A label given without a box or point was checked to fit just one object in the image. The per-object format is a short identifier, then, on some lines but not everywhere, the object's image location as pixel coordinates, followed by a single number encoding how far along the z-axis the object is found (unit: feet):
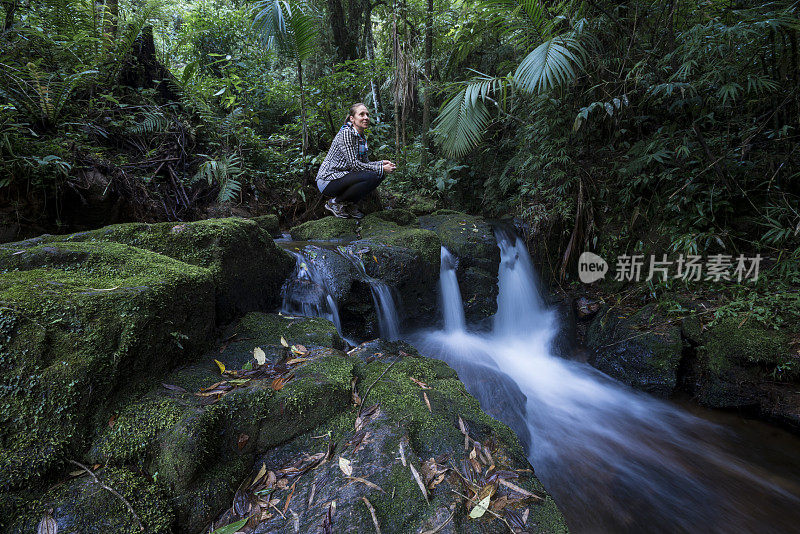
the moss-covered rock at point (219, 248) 8.56
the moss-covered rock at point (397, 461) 4.24
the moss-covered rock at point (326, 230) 16.62
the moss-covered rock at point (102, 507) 3.84
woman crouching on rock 16.03
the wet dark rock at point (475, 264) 16.39
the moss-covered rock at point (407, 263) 13.50
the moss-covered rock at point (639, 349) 11.80
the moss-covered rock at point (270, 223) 15.99
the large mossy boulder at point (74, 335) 4.28
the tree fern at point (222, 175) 16.74
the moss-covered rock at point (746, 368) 10.05
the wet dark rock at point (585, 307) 15.29
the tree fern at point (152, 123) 16.41
